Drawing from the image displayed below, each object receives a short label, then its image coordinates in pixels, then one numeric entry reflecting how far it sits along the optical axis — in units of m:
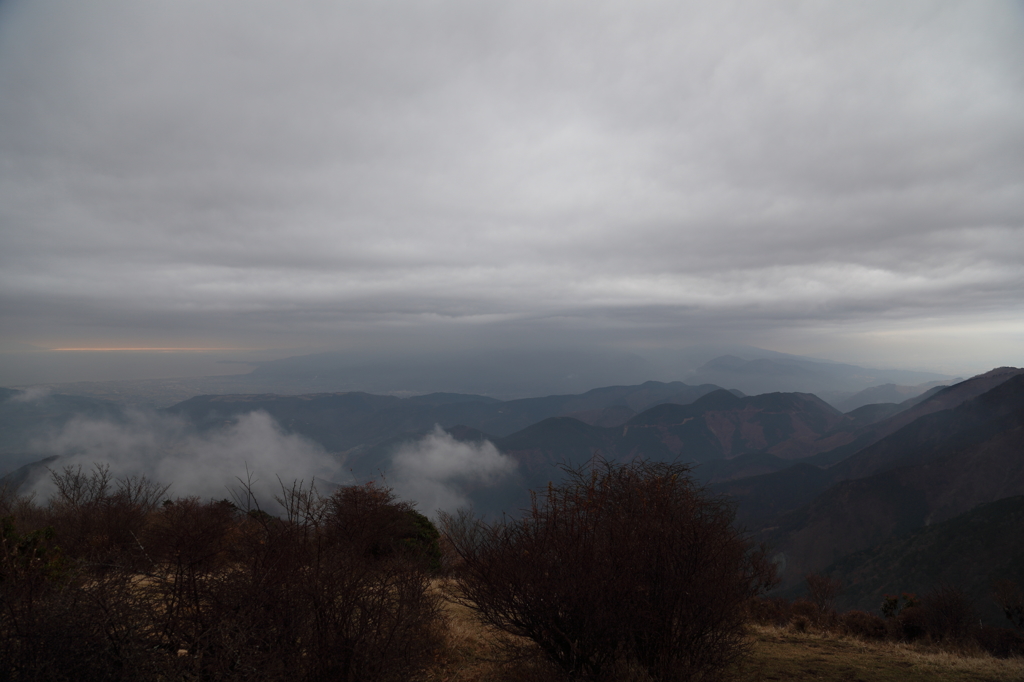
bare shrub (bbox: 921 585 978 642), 21.62
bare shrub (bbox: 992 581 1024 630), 25.79
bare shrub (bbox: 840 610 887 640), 21.77
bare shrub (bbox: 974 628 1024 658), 19.67
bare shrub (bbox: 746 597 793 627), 23.58
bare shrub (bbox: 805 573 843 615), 31.04
